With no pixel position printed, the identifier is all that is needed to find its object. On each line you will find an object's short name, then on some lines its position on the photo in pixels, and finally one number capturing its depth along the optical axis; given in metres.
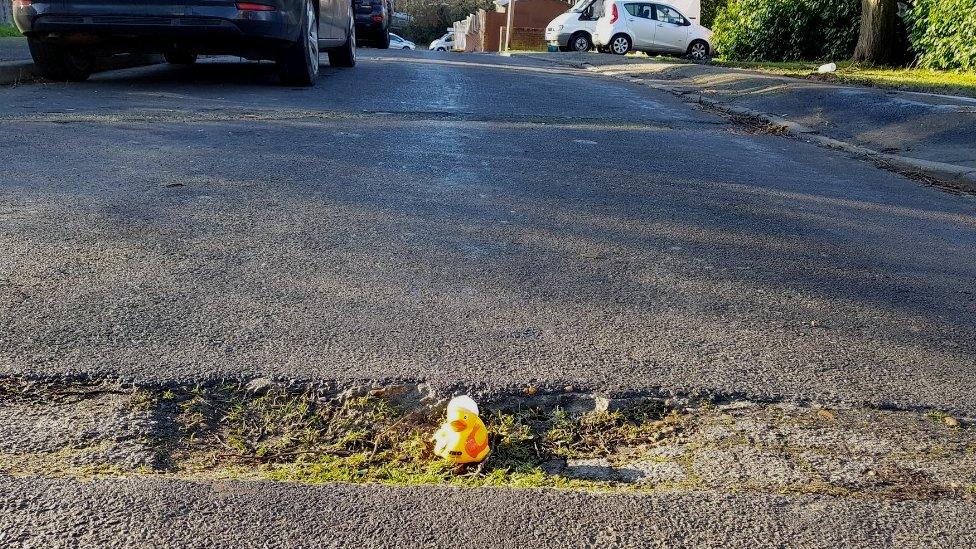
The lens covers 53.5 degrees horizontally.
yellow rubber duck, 2.17
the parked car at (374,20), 24.88
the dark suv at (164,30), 8.30
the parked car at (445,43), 50.15
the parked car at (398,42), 38.59
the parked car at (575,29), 27.72
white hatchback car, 25.25
